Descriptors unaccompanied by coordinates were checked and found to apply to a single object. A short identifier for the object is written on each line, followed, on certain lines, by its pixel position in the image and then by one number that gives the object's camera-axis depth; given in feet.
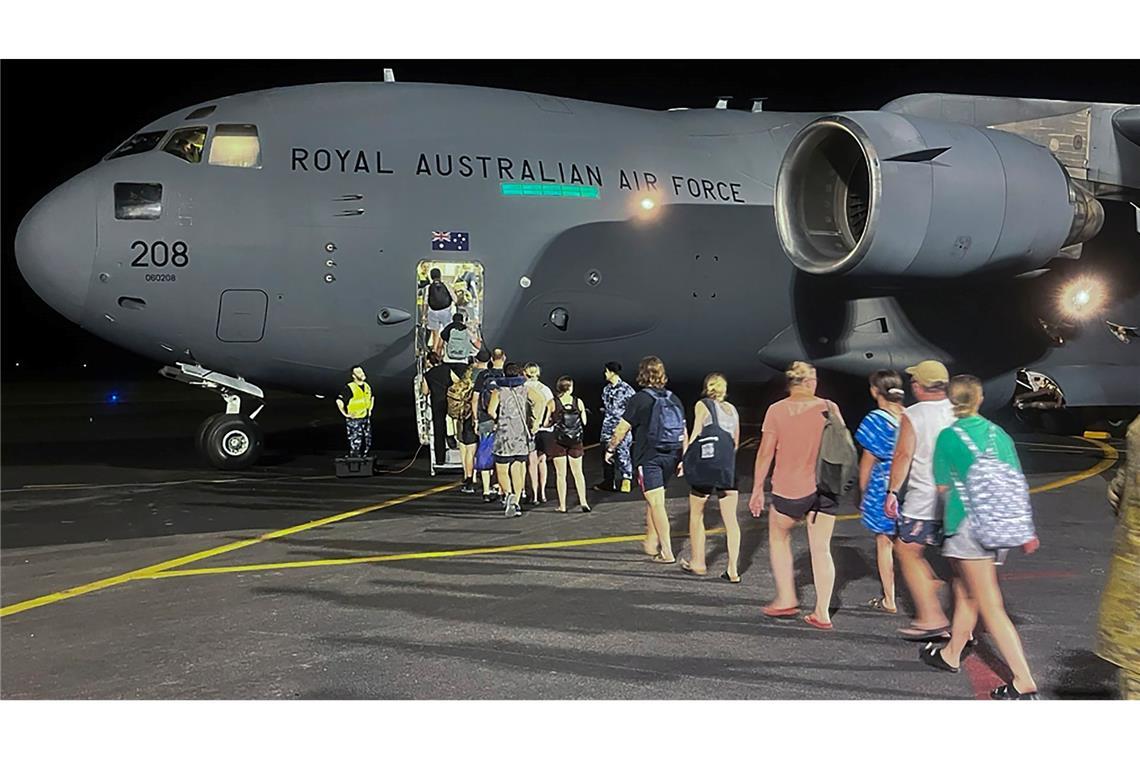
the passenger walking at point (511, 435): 30.86
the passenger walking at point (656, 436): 24.41
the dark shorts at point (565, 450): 33.19
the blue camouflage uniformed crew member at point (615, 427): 33.32
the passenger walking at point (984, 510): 15.58
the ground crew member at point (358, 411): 38.32
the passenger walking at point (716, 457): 22.68
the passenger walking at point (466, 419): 34.65
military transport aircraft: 33.32
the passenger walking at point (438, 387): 36.94
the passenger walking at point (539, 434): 32.42
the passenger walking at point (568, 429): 32.68
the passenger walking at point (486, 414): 32.71
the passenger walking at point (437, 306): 37.60
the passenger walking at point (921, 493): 17.75
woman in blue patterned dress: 19.79
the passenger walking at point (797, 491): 19.89
